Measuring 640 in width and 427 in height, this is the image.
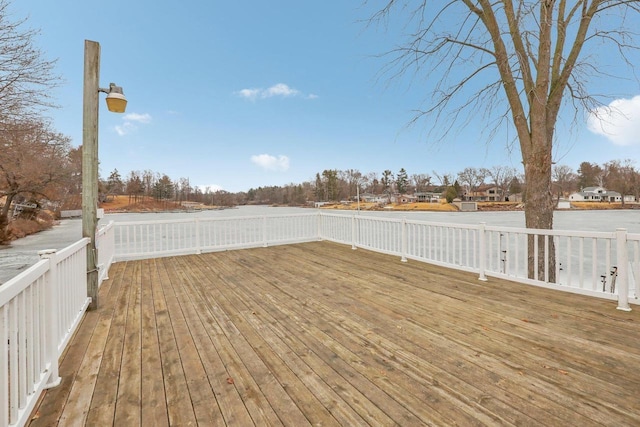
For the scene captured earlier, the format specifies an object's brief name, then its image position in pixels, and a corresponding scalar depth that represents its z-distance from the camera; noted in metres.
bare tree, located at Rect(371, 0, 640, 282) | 4.82
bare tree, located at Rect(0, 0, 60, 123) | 6.76
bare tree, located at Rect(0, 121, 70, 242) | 8.30
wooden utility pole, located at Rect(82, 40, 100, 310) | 3.01
